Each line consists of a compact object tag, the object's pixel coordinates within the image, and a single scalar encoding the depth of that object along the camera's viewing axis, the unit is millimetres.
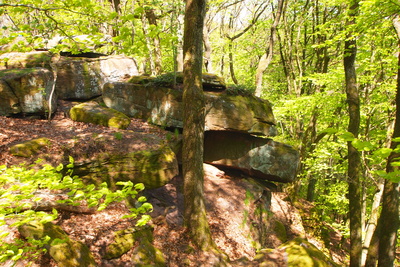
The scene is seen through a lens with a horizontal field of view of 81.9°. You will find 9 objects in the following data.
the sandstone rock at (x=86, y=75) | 11188
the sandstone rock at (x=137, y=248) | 4901
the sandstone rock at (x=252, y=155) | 10203
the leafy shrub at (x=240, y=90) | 10242
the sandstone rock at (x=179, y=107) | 9539
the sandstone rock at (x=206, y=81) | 10133
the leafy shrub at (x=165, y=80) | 10155
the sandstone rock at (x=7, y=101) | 7953
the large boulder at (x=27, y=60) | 10609
